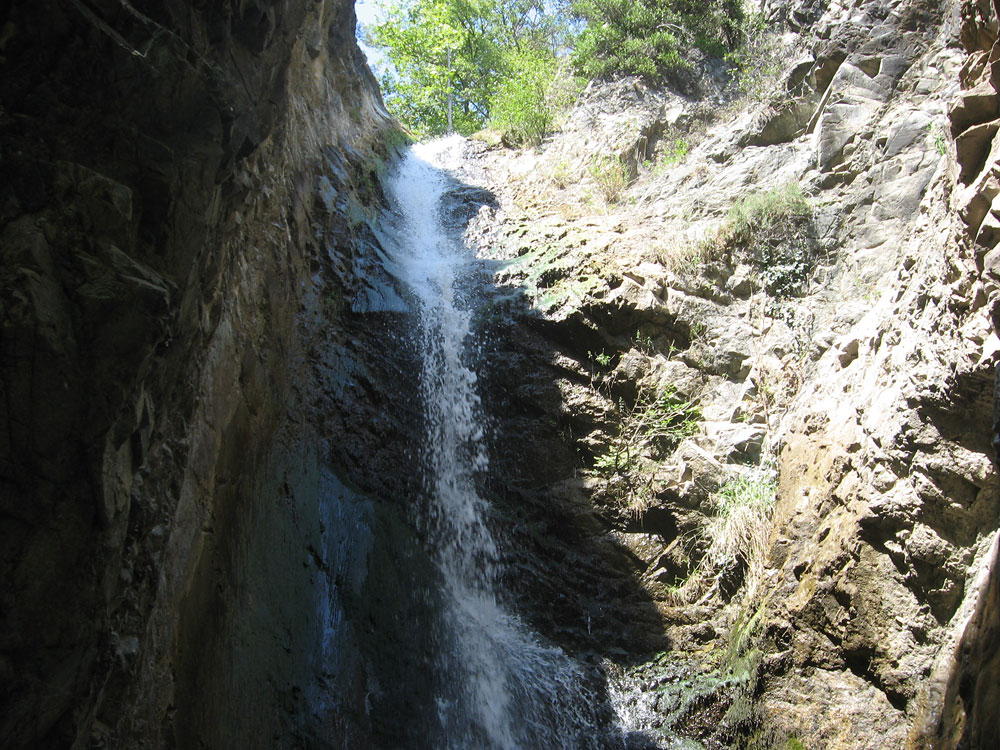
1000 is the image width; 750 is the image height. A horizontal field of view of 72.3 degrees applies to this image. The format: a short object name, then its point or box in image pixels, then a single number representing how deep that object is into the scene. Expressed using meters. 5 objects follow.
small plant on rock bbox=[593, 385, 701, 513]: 6.64
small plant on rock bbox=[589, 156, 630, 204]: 10.11
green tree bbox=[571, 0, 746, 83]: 12.08
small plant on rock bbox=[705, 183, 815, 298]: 7.16
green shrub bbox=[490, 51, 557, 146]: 13.16
